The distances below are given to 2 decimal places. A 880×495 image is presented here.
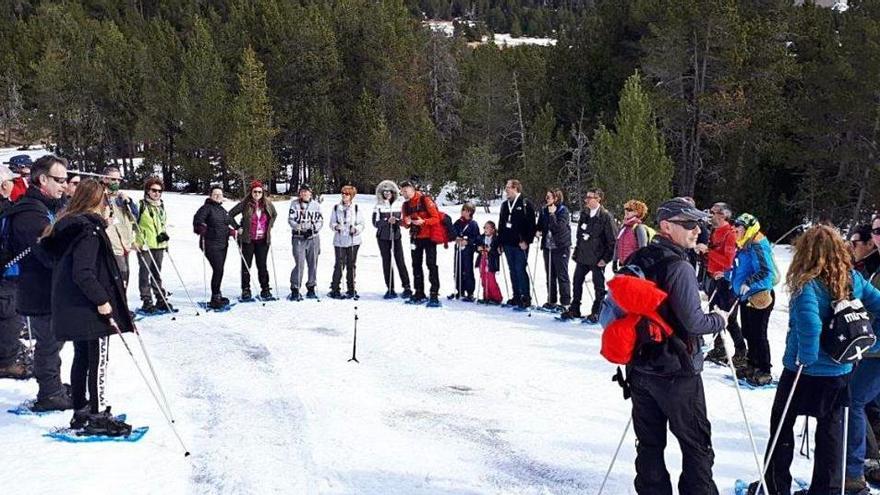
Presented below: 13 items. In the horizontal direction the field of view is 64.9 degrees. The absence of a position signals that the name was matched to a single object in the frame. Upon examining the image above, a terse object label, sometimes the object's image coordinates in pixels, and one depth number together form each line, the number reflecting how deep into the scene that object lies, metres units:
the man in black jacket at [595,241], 10.40
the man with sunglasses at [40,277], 5.71
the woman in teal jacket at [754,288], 7.00
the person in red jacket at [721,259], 8.21
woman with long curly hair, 4.38
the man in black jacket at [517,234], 11.52
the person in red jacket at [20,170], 10.16
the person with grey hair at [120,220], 9.91
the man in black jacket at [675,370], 3.89
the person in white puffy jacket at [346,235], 12.04
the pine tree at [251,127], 34.38
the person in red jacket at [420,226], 11.67
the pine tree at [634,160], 23.59
